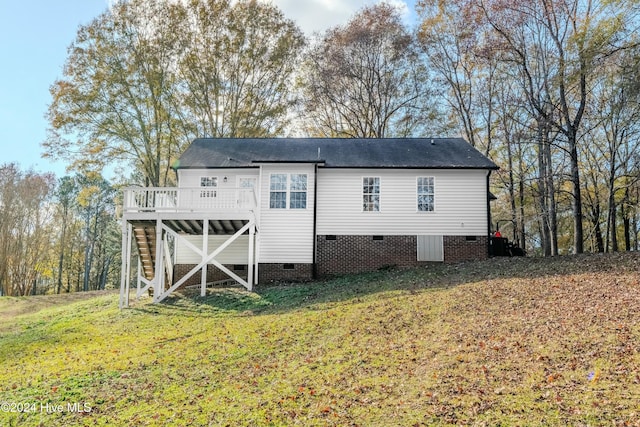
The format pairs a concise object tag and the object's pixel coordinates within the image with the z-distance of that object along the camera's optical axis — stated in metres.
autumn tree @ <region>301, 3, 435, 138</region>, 26.64
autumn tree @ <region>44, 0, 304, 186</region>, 22.45
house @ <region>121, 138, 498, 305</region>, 16.77
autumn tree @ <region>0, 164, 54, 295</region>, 26.72
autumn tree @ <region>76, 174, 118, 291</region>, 37.66
